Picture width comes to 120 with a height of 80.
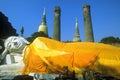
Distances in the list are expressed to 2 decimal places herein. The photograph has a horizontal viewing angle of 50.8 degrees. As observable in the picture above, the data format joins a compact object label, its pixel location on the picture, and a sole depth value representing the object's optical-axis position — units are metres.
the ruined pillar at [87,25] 14.67
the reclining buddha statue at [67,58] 2.72
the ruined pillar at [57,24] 15.77
